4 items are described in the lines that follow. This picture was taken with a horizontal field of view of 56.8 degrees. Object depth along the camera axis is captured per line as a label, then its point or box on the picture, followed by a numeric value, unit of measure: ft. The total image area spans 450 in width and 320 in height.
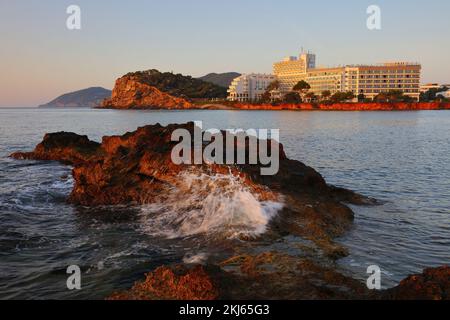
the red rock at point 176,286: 24.94
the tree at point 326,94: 628.61
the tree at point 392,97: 575.38
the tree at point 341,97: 589.73
